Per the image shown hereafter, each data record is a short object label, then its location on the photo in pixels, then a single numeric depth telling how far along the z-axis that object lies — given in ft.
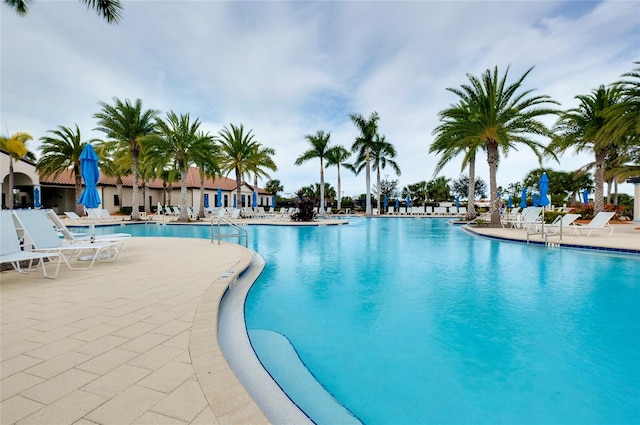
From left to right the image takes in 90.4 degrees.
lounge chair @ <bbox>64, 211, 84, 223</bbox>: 69.87
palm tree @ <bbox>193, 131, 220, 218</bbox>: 70.03
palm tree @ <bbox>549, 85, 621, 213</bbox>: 62.64
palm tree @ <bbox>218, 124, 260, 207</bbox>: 83.97
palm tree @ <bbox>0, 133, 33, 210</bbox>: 78.07
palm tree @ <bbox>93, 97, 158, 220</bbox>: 69.82
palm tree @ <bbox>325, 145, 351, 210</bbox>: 97.40
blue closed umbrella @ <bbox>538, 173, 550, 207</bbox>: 38.42
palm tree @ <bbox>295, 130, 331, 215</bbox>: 95.86
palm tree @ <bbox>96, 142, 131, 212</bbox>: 82.12
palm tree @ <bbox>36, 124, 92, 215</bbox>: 79.82
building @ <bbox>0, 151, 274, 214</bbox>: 88.17
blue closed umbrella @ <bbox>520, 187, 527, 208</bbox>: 66.23
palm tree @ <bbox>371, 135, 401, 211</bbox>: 102.38
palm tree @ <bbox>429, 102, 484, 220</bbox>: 54.44
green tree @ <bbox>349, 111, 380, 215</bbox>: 98.84
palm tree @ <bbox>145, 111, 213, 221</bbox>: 67.87
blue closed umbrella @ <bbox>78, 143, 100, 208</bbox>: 25.29
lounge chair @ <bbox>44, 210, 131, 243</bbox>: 23.29
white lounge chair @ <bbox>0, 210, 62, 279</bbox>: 16.69
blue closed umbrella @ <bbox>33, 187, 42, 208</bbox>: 78.22
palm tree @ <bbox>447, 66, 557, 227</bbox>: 50.83
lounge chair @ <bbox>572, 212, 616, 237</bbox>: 39.22
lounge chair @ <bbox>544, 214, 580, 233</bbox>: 41.59
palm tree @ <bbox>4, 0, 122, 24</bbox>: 33.45
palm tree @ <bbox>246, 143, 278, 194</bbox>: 87.69
